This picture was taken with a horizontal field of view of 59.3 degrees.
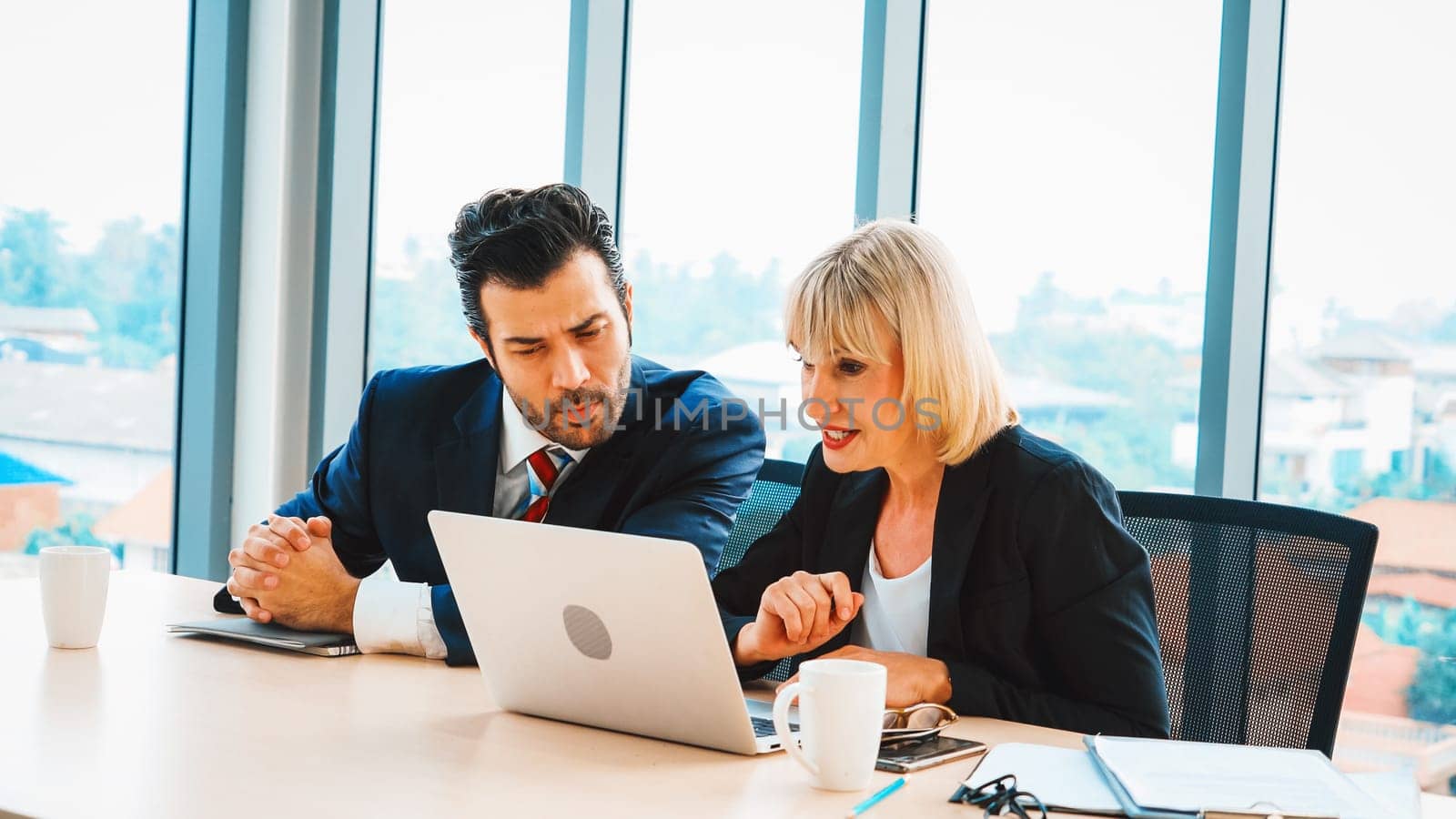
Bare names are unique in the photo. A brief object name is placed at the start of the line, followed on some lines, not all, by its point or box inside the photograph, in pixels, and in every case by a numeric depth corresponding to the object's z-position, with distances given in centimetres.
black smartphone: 121
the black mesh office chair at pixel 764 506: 196
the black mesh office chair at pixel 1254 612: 154
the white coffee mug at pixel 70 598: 157
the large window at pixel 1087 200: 248
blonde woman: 148
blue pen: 107
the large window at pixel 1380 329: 226
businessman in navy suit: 190
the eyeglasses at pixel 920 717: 133
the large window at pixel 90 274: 308
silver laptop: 120
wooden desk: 107
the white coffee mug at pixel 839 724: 112
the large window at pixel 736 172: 287
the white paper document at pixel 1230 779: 104
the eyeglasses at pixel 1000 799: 107
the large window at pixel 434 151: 333
